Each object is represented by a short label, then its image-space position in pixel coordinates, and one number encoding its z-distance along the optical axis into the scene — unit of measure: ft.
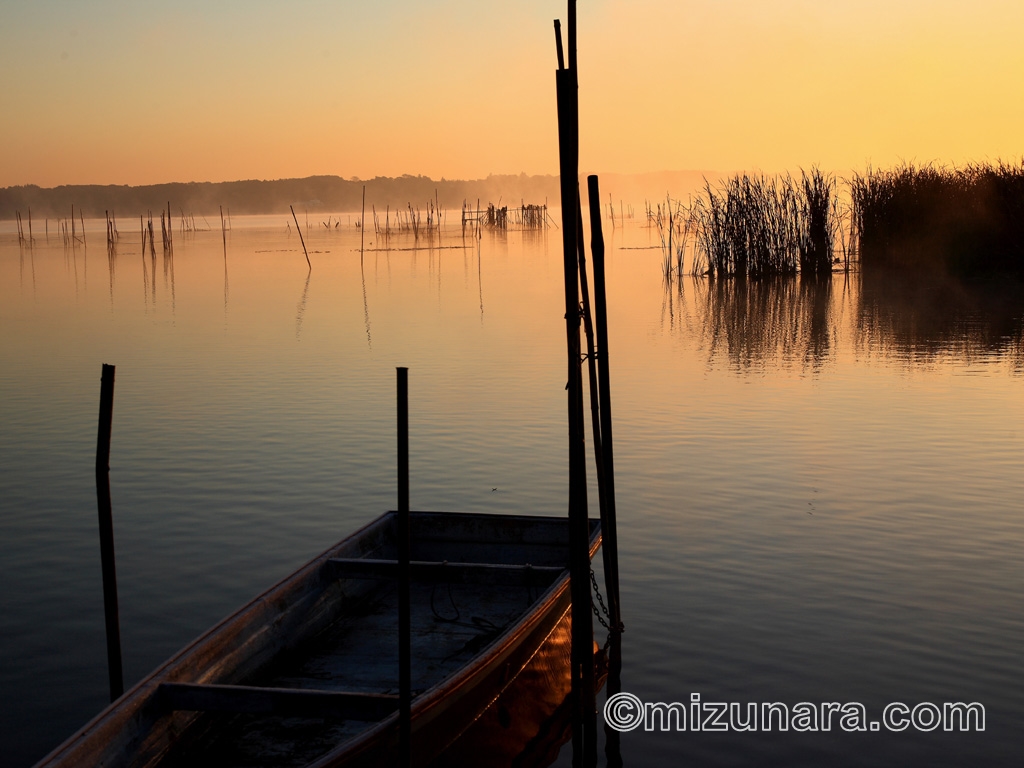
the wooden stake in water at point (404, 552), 12.69
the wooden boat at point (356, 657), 12.76
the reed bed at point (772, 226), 79.05
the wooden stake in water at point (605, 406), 17.49
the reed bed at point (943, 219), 76.54
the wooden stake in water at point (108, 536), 14.88
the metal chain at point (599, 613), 18.11
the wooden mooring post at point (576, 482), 15.14
